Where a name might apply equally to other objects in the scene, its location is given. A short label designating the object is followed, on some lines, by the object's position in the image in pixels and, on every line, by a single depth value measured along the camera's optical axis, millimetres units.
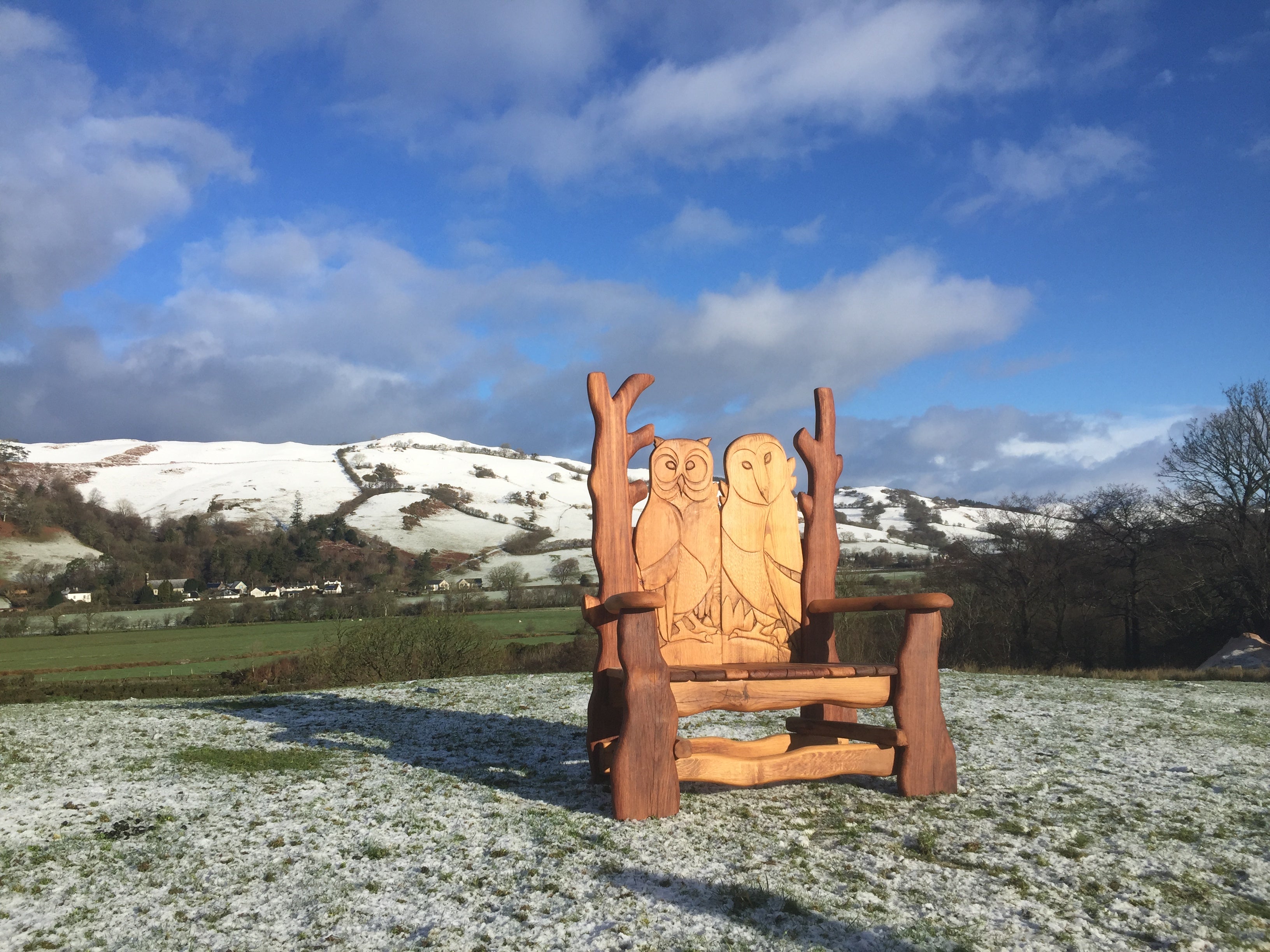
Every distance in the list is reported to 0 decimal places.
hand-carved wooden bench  4730
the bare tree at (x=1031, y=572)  38406
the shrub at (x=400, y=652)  20531
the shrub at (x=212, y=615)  48750
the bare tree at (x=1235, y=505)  32469
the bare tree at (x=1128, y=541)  36031
